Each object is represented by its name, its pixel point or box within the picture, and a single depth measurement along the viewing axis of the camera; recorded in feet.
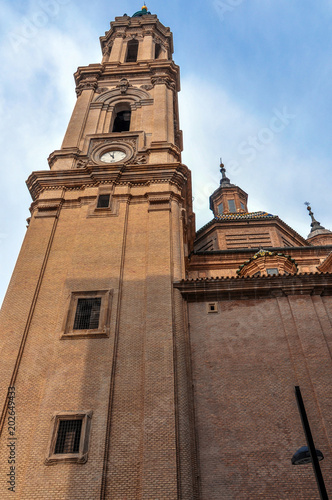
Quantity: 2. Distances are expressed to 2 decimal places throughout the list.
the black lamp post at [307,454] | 23.57
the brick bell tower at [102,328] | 33.06
